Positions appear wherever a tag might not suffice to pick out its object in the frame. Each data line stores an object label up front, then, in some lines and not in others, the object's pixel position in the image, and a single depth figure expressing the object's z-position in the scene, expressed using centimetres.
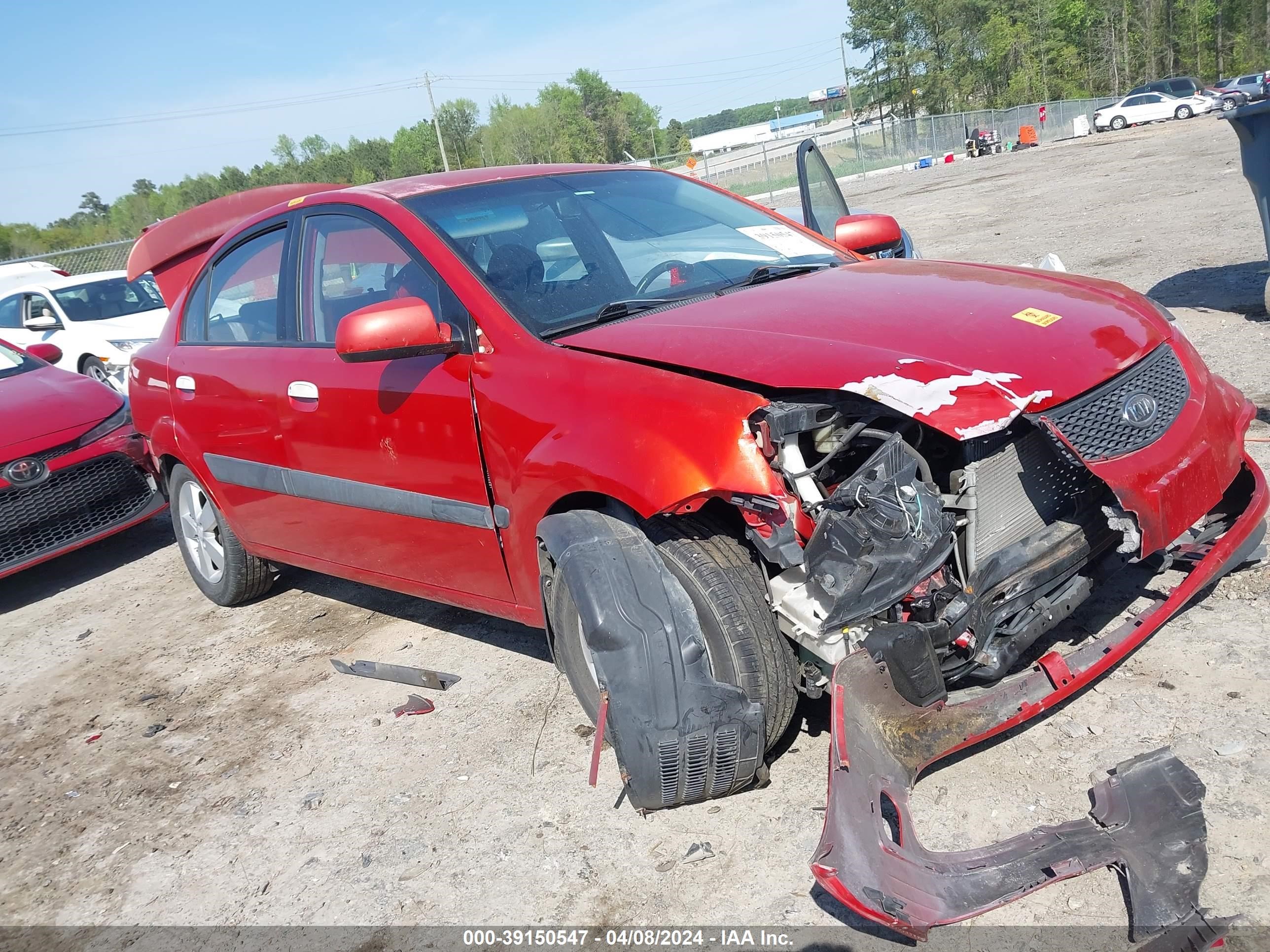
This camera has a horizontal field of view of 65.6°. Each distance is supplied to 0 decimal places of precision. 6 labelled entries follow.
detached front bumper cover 199
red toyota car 559
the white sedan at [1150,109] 3375
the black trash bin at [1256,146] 630
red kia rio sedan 237
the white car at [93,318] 1155
